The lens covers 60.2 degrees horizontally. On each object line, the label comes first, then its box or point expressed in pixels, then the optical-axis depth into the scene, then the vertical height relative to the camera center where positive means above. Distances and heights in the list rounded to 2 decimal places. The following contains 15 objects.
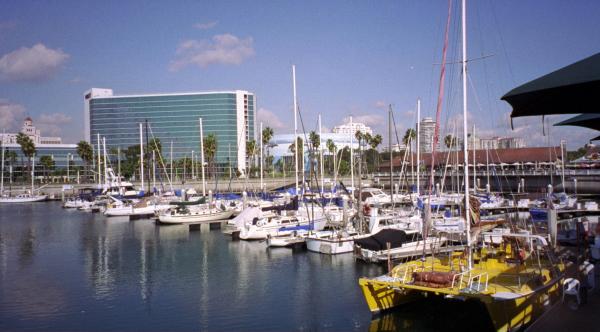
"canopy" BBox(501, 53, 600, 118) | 9.57 +1.53
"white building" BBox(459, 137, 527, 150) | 154.07 +8.65
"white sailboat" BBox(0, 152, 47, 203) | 105.19 -3.00
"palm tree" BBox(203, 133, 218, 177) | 118.75 +7.16
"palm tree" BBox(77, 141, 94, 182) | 129.50 +7.72
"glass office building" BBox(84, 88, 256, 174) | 179.38 +21.25
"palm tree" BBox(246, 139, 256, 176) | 129.75 +7.65
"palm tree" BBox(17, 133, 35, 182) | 123.50 +9.13
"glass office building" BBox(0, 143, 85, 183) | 160.25 +7.51
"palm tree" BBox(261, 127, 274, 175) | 123.92 +10.29
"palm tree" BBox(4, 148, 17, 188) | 144.12 +7.55
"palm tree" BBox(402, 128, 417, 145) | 123.19 +8.40
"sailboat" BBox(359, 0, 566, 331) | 17.02 -4.00
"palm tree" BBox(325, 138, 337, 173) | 127.03 +7.38
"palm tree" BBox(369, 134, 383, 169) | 133.88 +8.55
